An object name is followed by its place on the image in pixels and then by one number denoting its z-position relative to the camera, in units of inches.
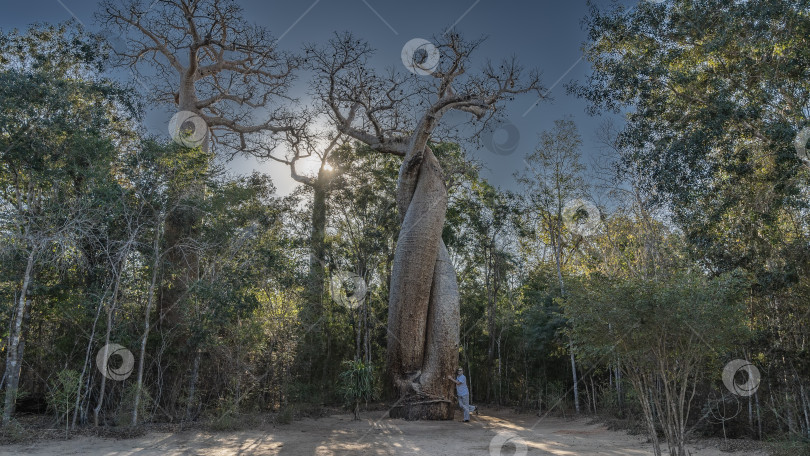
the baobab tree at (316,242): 466.3
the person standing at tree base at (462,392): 388.8
